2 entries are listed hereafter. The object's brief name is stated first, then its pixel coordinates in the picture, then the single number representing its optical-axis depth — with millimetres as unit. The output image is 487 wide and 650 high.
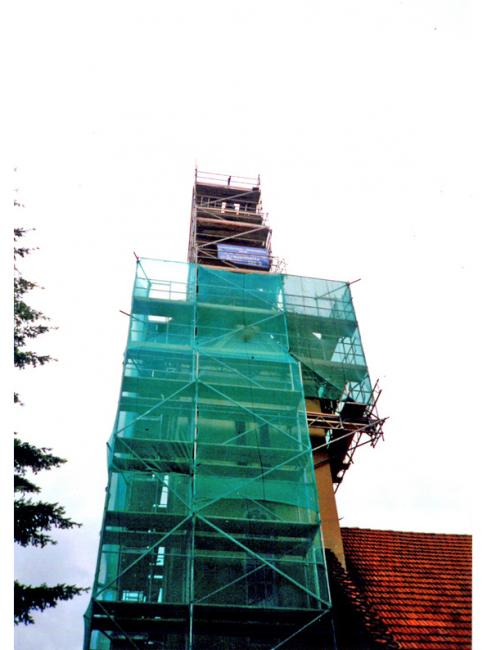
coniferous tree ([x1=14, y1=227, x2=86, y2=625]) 9094
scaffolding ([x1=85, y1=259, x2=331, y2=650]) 8906
